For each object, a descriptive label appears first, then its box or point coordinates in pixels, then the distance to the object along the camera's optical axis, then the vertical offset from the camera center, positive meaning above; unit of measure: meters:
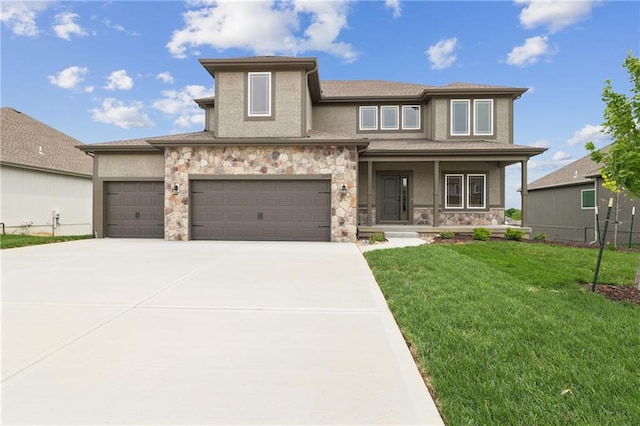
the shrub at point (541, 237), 12.46 -0.94
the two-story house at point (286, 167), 12.23 +1.67
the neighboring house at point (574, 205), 15.68 +0.35
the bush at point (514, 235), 12.15 -0.83
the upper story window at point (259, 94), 12.57 +4.27
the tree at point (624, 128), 5.06 +1.27
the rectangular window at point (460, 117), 15.34 +4.20
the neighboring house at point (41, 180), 15.62 +1.49
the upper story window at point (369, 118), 16.06 +4.33
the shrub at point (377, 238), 11.84 -0.95
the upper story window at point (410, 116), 16.09 +4.44
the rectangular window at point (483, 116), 15.27 +4.22
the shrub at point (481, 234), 11.92 -0.79
